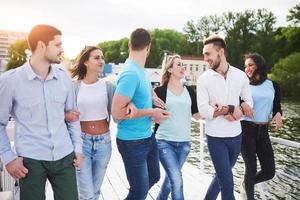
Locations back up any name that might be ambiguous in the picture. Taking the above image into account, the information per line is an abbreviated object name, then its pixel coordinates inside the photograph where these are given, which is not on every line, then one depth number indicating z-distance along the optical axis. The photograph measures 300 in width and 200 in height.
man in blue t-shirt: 3.26
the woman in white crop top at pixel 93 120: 3.59
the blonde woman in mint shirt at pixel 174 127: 3.87
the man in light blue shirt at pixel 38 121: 2.80
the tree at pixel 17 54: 84.19
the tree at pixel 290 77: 55.06
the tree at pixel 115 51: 103.88
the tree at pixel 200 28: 80.06
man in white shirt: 3.71
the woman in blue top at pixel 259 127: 4.34
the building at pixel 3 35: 191.46
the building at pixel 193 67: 84.19
